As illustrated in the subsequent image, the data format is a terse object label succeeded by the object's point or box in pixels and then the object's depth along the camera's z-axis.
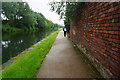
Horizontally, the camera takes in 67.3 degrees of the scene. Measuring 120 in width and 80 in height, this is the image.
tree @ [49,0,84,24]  5.49
